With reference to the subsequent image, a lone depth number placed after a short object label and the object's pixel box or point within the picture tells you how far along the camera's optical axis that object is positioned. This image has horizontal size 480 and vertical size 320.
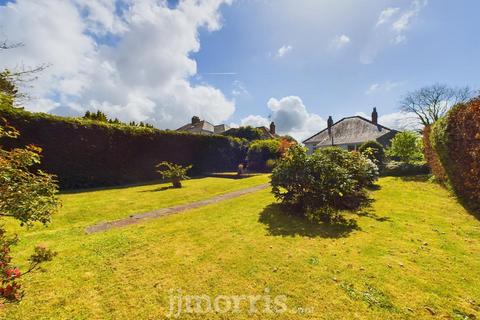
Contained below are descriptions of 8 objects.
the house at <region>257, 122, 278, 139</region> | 48.52
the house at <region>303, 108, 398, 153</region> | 34.94
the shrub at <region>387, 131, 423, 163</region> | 19.34
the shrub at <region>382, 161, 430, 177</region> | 17.05
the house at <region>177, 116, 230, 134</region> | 48.47
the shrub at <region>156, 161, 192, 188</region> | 14.16
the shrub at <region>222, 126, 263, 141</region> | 38.12
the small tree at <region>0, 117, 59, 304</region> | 2.72
